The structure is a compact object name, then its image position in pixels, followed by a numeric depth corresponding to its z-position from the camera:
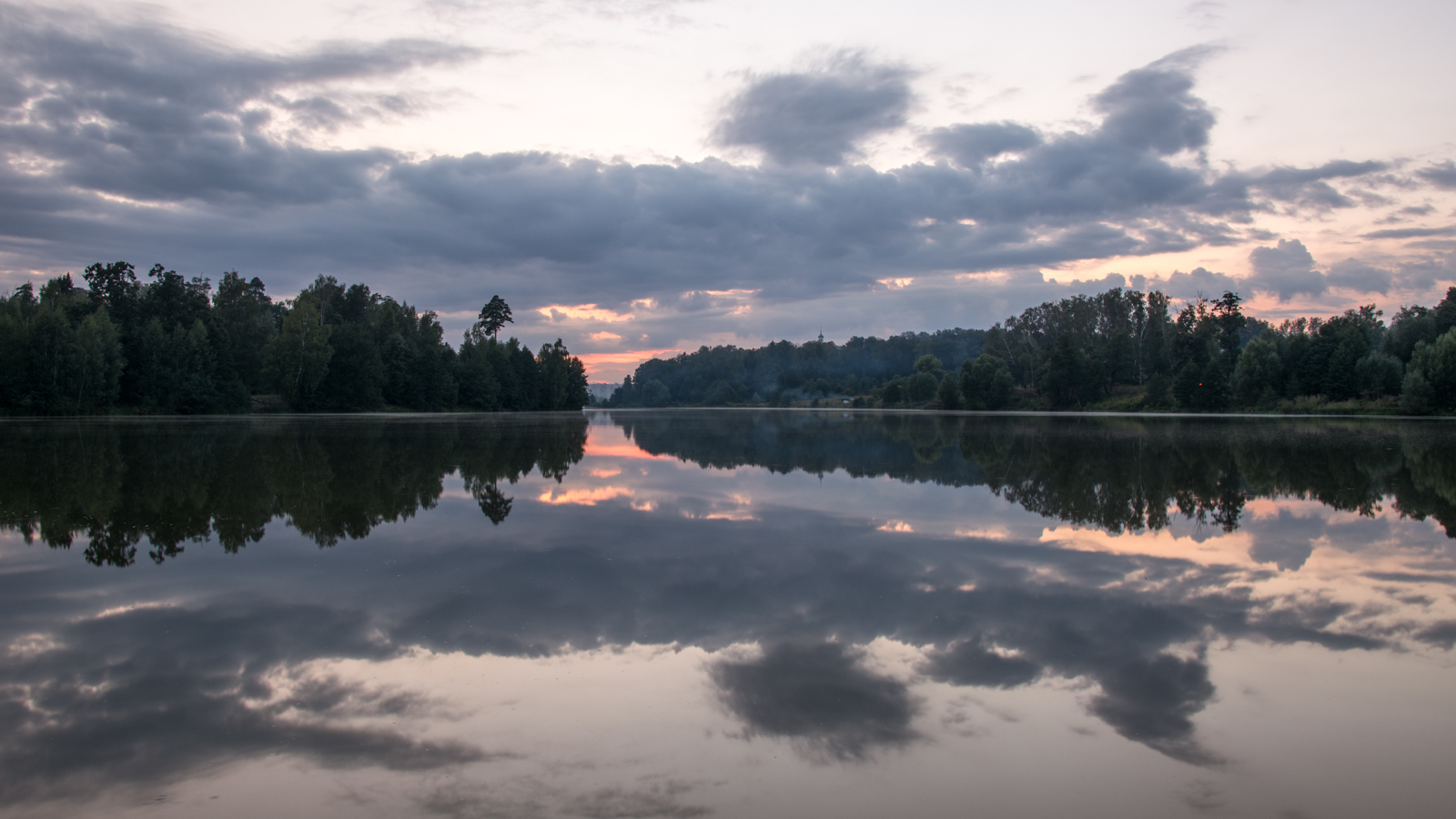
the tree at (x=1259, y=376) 80.69
